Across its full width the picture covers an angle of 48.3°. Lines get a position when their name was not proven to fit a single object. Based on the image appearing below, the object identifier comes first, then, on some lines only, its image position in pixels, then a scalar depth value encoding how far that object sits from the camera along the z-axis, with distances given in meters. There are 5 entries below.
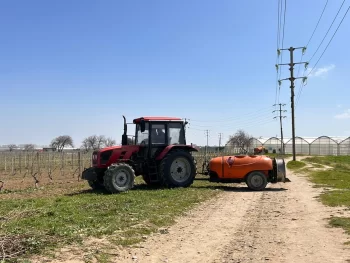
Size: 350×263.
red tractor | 13.49
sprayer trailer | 15.33
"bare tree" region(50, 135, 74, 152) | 119.97
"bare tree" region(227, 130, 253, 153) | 75.66
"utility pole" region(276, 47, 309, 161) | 34.00
